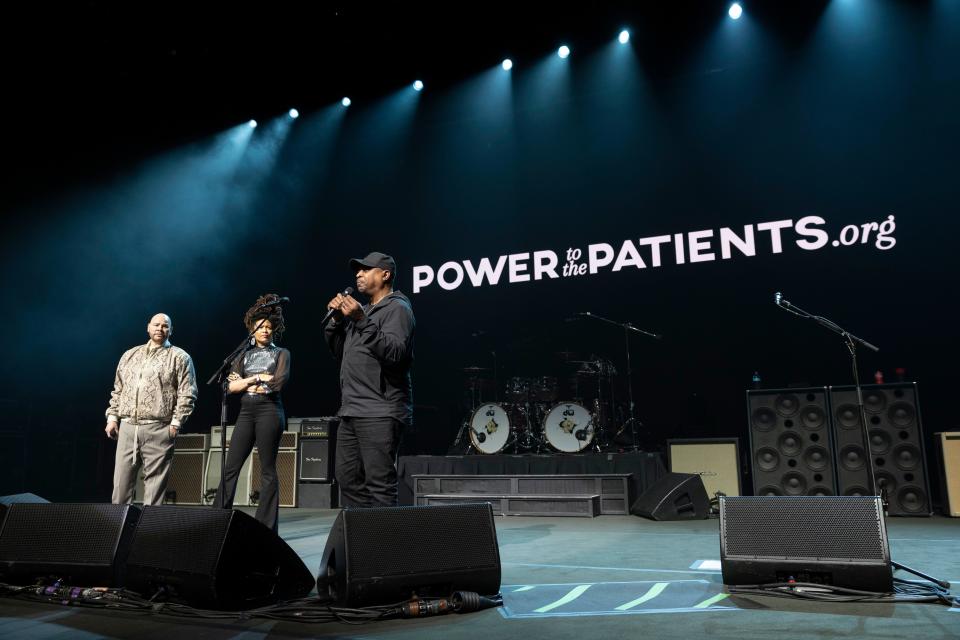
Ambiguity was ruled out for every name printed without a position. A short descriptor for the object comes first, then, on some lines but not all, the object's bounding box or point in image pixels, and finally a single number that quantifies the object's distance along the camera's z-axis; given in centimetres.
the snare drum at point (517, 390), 758
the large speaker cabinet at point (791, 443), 614
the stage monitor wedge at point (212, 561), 244
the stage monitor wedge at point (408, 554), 241
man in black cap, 290
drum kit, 729
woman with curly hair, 387
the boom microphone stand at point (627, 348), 725
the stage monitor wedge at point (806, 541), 258
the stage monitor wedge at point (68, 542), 282
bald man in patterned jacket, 393
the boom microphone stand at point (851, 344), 417
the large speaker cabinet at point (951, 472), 583
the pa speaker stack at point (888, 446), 587
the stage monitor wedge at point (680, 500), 577
